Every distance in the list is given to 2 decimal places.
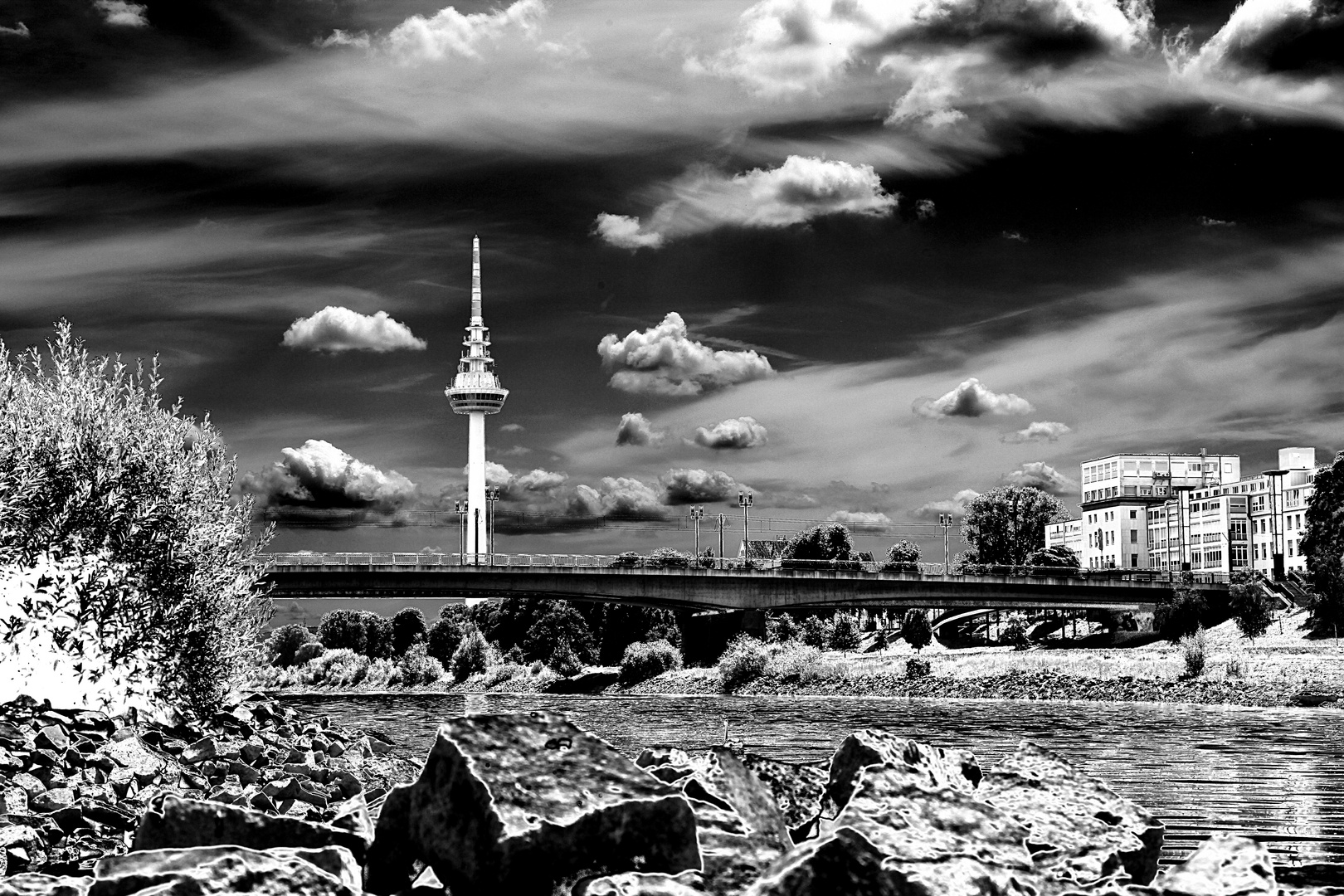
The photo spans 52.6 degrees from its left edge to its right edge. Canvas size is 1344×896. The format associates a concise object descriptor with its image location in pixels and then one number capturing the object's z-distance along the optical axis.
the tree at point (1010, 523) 179.25
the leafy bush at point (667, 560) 128.12
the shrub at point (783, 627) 138.38
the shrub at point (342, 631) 177.75
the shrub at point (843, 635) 145.69
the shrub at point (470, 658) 142.38
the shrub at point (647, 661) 125.94
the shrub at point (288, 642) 163.75
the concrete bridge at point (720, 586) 111.50
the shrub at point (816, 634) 145.00
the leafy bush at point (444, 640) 156.62
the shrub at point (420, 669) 143.62
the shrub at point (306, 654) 160.25
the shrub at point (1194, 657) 88.81
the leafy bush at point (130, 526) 32.69
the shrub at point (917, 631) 136.62
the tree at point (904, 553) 175.25
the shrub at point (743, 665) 114.23
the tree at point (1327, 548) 97.50
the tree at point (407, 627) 175.00
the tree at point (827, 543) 165.38
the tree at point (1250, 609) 110.62
